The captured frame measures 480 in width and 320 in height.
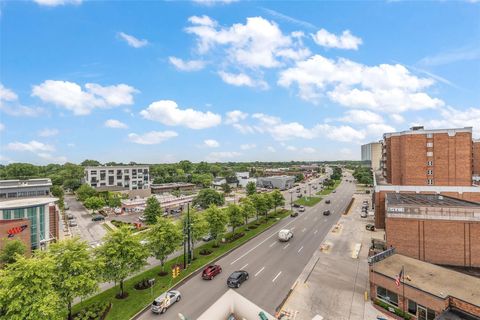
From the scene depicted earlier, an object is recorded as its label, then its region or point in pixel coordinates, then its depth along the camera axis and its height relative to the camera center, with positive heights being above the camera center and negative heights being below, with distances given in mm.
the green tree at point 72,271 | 19594 -8976
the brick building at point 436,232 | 29672 -9279
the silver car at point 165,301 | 21819 -12712
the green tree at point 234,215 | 42781 -9515
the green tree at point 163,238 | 28953 -9129
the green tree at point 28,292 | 15906 -8670
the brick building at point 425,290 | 18719 -10836
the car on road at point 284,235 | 40969 -12632
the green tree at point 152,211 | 56000 -11347
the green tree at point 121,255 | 23672 -9136
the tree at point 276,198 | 59781 -9573
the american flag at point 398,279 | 20828 -10287
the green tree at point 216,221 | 37572 -9235
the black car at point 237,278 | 26094 -12745
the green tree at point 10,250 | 29906 -10660
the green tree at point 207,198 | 70562 -10978
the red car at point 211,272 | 28031 -12833
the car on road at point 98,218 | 63381 -14387
